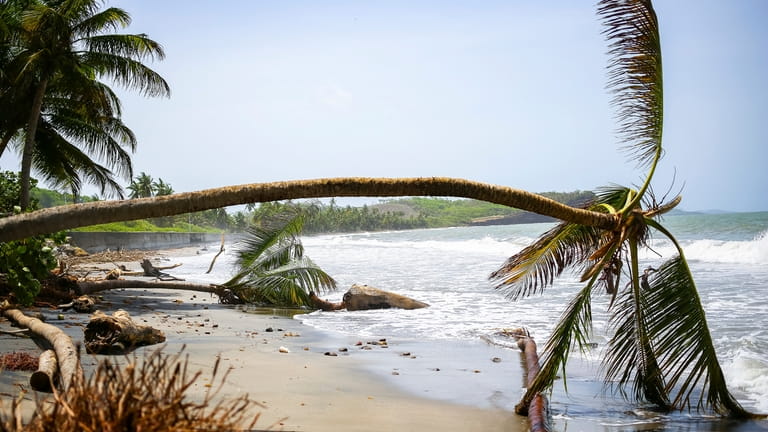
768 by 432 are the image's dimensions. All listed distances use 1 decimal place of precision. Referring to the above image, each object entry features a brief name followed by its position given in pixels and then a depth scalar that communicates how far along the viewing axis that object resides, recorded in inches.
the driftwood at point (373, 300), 532.4
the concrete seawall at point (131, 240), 1519.6
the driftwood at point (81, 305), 406.6
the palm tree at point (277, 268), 555.8
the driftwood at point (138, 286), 498.6
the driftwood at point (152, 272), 771.7
